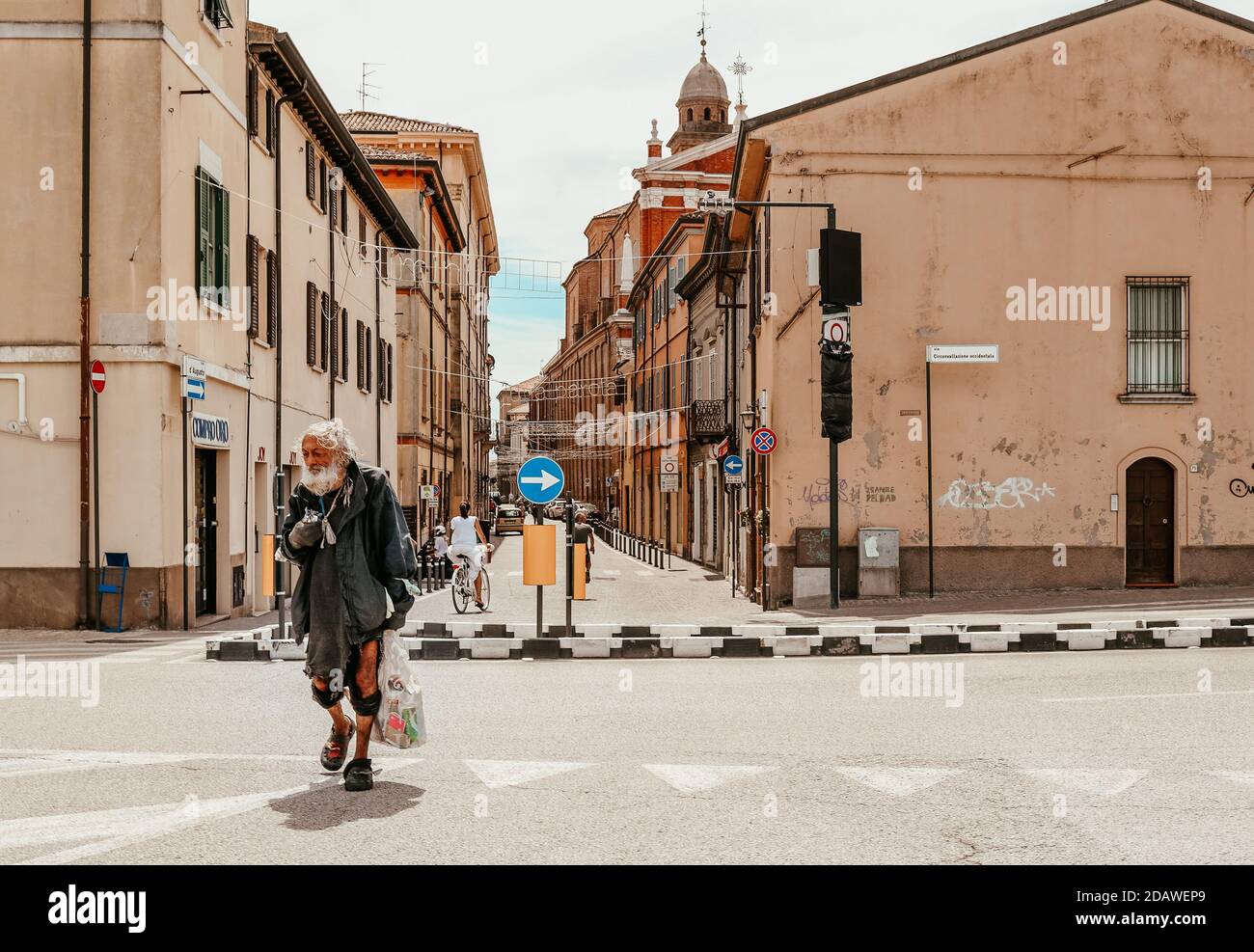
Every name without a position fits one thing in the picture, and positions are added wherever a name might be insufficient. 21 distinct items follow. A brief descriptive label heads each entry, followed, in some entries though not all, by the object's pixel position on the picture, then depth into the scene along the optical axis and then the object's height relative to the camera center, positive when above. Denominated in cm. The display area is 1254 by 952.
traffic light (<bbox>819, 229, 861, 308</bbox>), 1938 +324
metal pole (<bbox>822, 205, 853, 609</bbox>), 1889 -39
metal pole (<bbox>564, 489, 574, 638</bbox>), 1312 -62
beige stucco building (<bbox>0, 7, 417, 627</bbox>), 1609 +243
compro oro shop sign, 1750 +85
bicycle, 2019 -140
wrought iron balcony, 3544 +196
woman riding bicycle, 2008 -76
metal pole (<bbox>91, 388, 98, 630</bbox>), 1602 +52
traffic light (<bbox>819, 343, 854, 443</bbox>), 1902 +140
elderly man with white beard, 625 -36
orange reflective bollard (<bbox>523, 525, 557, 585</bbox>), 1382 -66
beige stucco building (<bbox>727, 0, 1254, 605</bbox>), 2086 +301
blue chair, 1593 -99
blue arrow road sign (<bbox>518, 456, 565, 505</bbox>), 1451 +14
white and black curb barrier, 1340 -155
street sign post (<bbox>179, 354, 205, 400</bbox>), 1648 +143
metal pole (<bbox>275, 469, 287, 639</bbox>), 1316 -91
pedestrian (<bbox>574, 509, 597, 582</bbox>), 2677 -82
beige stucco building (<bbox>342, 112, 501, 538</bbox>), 4359 +734
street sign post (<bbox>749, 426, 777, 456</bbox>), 2047 +80
